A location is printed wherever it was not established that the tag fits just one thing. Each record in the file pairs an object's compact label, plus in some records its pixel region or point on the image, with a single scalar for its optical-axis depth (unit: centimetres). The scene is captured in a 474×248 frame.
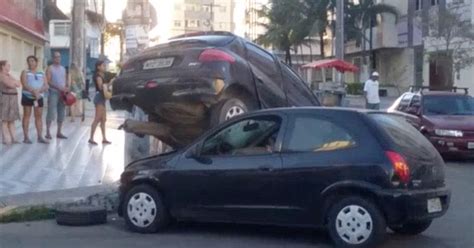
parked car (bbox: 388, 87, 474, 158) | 1997
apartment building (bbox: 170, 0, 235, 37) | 6600
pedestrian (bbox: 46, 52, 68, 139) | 2046
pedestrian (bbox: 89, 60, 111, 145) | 1997
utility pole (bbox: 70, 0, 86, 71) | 3067
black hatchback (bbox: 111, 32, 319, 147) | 1270
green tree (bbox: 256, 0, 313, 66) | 6706
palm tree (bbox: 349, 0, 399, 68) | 6050
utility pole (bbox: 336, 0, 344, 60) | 3537
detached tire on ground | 1163
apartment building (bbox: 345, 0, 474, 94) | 4797
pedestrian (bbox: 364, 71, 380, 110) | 2783
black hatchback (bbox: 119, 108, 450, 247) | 984
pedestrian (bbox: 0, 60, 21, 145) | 1930
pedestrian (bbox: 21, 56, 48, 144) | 1967
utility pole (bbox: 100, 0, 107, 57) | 5745
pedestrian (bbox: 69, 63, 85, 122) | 2521
